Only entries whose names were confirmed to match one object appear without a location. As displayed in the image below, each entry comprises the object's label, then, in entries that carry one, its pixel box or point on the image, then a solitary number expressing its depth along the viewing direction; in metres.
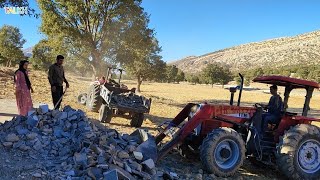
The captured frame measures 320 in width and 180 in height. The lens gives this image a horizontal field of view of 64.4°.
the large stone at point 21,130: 4.93
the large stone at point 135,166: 4.39
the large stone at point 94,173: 3.91
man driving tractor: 5.74
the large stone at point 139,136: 5.44
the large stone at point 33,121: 5.18
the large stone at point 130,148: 4.86
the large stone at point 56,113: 5.45
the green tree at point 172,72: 60.51
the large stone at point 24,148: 4.56
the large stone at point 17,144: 4.59
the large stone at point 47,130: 5.07
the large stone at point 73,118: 5.43
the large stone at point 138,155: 4.67
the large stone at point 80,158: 4.16
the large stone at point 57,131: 5.08
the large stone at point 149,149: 4.95
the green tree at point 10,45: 35.84
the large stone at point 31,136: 4.78
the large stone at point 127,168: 4.22
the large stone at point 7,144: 4.58
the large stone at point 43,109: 5.48
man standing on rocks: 7.14
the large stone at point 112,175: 3.81
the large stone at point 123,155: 4.54
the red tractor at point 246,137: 5.08
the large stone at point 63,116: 5.42
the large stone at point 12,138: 4.67
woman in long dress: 6.83
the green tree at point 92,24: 14.39
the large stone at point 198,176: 4.78
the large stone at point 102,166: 4.05
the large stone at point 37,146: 4.62
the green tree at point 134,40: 15.53
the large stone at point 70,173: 3.95
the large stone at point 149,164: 4.51
